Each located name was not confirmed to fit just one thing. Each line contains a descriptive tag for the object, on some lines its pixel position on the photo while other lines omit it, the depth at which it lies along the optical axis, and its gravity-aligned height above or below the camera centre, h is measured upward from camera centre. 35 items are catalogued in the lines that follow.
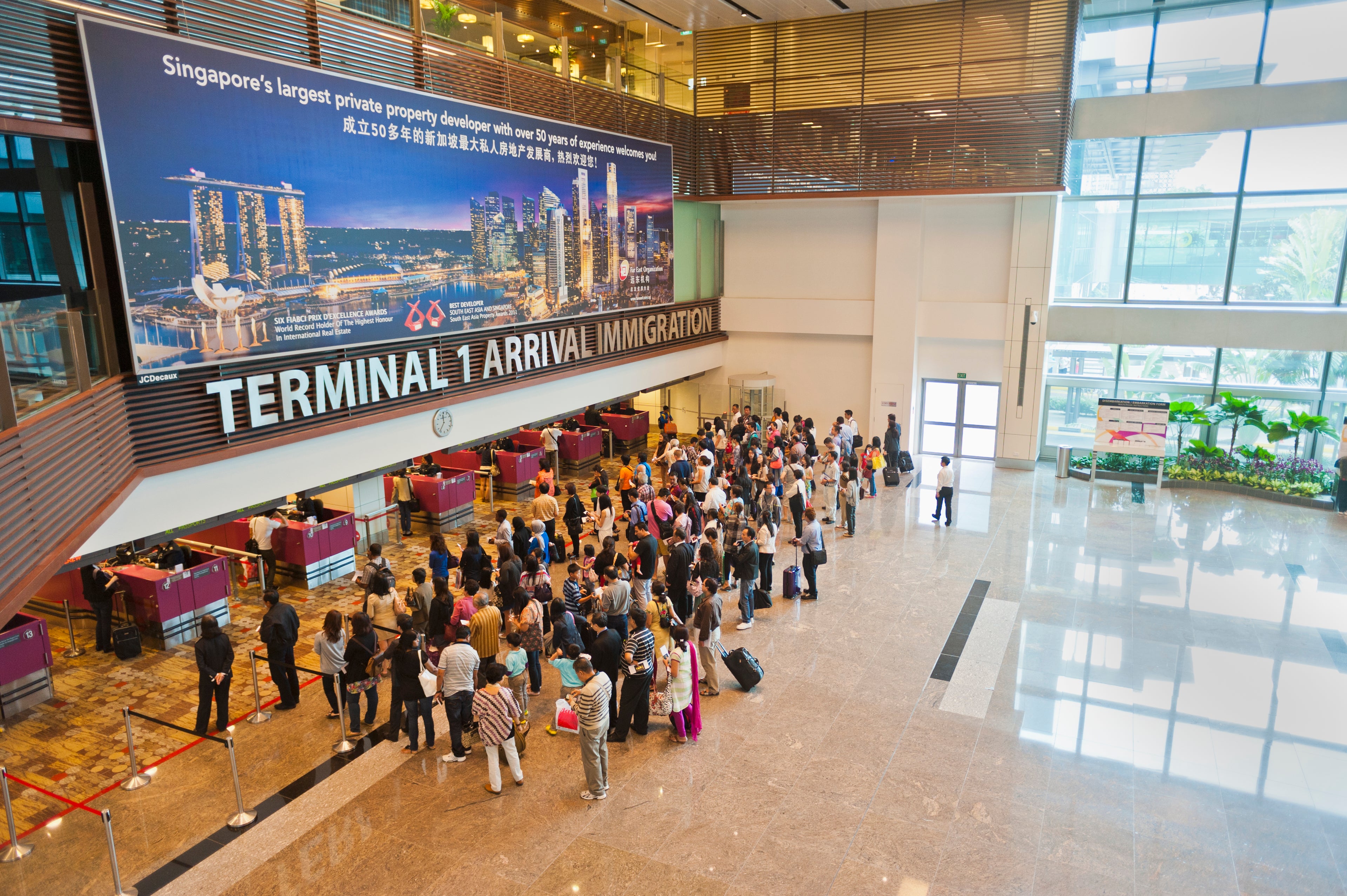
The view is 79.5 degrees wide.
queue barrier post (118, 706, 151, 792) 7.40 -4.56
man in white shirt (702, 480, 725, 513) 12.30 -3.39
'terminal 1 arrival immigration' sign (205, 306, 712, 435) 9.53 -1.37
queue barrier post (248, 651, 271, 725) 8.53 -4.57
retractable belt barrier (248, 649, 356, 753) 8.05 -4.35
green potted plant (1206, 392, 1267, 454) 17.28 -3.02
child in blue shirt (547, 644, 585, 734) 7.76 -3.75
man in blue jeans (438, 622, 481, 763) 7.51 -3.64
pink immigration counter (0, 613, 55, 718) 8.69 -4.14
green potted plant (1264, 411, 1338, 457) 16.89 -3.25
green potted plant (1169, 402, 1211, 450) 17.70 -3.10
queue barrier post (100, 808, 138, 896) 5.86 -4.36
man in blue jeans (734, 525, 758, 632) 10.55 -3.82
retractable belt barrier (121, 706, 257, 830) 6.68 -4.54
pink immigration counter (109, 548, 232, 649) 10.34 -4.10
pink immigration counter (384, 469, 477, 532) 14.62 -4.03
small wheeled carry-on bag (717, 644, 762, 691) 8.98 -4.29
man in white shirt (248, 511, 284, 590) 12.16 -3.82
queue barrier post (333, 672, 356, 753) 8.05 -4.55
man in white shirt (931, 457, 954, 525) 14.62 -3.81
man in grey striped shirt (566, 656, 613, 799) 6.89 -3.73
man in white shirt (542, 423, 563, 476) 17.31 -3.54
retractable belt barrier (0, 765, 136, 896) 5.82 -4.34
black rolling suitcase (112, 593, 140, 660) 10.09 -4.46
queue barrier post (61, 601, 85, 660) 10.28 -4.69
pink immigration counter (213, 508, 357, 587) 12.20 -4.10
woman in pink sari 7.82 -3.93
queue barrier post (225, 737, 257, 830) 6.89 -4.55
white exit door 19.94 -3.58
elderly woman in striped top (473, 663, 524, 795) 6.95 -3.69
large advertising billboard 8.18 +0.89
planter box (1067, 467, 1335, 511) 16.39 -4.59
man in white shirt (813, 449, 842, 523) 14.79 -3.82
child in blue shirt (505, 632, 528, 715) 7.75 -3.63
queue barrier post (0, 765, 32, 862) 6.33 -4.47
